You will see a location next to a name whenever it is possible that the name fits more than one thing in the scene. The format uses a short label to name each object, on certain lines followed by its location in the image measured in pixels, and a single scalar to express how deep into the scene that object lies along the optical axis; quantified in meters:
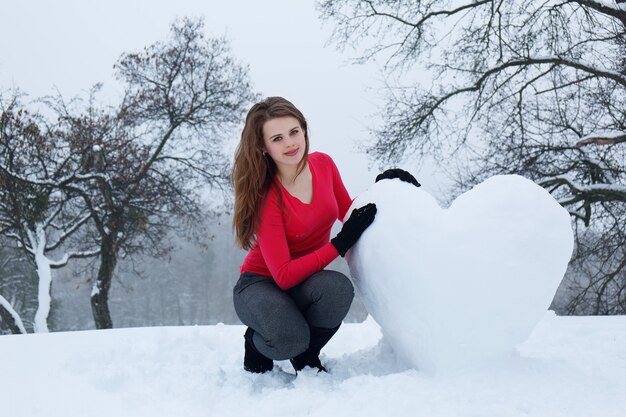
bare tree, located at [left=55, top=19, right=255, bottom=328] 10.84
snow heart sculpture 2.43
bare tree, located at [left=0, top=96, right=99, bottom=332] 10.30
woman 2.67
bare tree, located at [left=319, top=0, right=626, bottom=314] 7.93
